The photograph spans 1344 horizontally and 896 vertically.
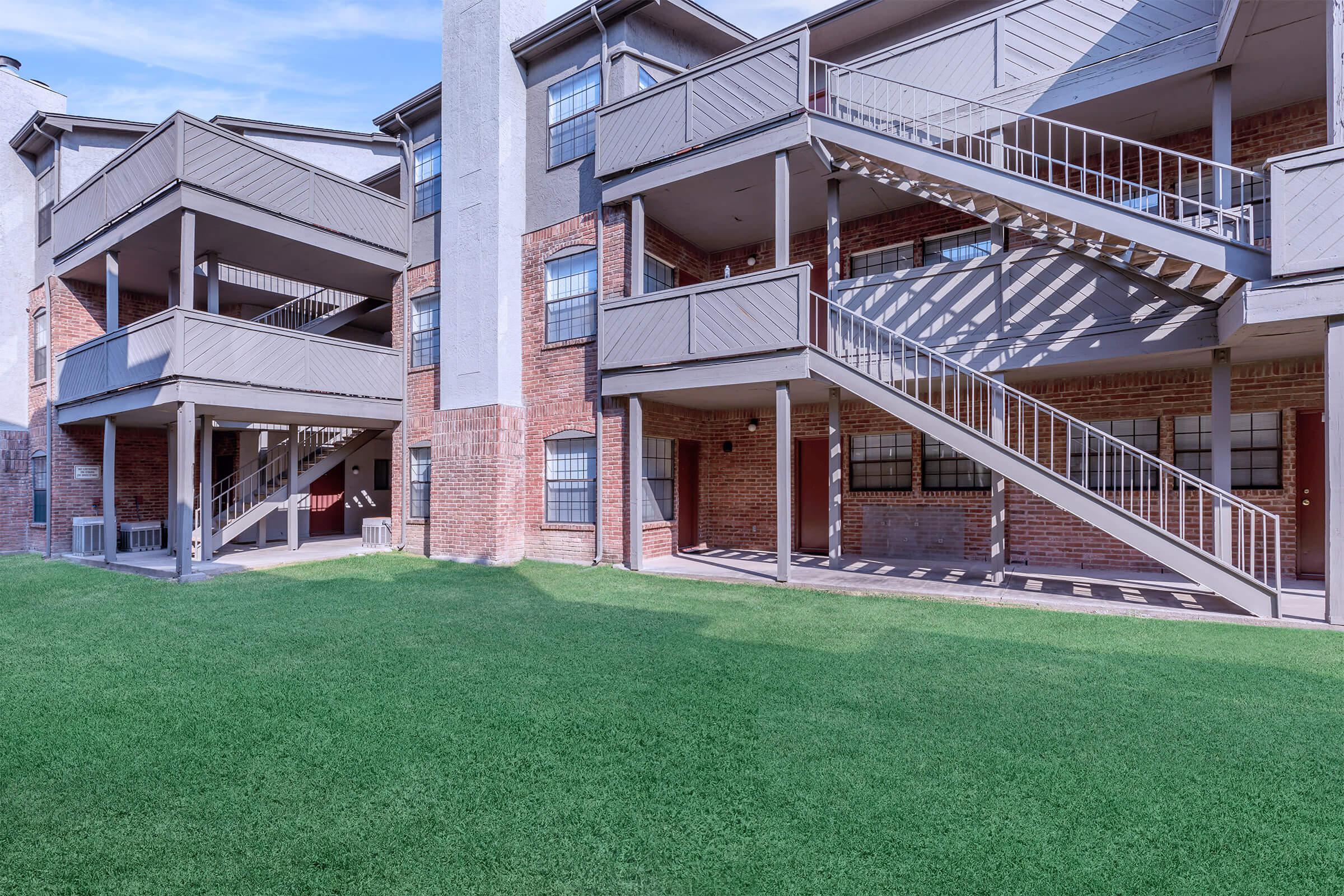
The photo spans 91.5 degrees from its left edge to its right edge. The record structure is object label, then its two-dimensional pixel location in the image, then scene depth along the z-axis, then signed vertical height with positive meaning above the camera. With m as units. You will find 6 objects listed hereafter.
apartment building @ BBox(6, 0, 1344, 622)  8.17 +2.50
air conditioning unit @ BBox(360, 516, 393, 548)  14.45 -1.64
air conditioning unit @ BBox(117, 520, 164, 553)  14.43 -1.77
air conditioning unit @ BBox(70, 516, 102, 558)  14.10 -1.70
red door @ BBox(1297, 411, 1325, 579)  9.09 -0.55
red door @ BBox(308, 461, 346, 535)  17.91 -1.26
